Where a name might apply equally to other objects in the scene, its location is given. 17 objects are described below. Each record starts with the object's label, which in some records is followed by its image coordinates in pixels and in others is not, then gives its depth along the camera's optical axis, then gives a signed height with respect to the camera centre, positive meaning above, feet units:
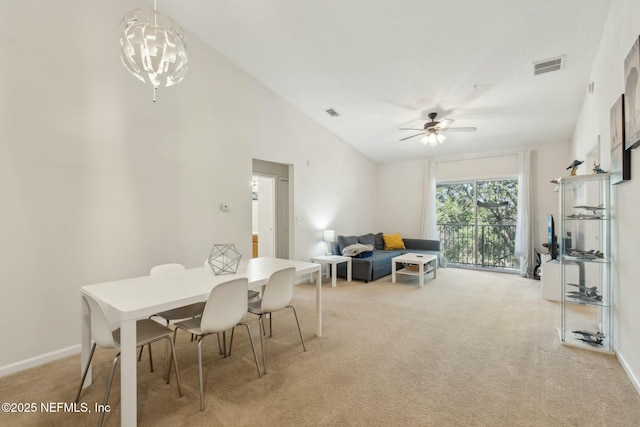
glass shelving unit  8.81 -1.16
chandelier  5.95 +3.59
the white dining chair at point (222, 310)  6.38 -2.17
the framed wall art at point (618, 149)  7.28 +1.84
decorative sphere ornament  8.45 -1.52
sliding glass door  21.11 -0.41
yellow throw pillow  23.22 -2.08
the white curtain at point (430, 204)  23.31 +1.00
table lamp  18.88 -1.29
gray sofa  17.88 -2.67
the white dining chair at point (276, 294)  7.76 -2.17
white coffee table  16.42 -2.65
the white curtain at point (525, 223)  19.20 -0.43
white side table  17.02 -2.66
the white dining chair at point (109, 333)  5.77 -2.63
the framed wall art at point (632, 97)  6.35 +2.78
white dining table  5.26 -1.71
